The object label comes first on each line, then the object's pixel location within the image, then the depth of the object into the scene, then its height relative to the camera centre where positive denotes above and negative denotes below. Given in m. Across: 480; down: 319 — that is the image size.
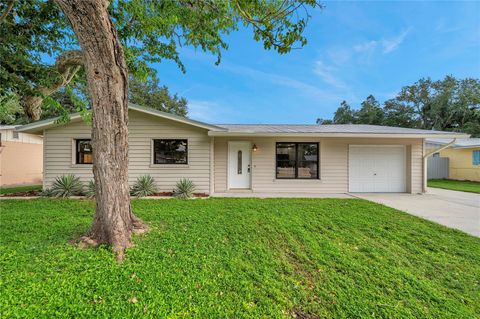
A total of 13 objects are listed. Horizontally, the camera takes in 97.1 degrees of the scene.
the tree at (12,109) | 5.82 +3.59
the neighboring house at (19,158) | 10.95 +0.23
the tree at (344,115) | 30.42 +7.33
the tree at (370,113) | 28.47 +6.95
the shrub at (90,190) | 7.22 -0.96
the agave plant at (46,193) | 7.43 -1.08
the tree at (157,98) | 22.53 +7.49
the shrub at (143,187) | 7.58 -0.89
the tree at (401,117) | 28.34 +6.43
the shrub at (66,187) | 7.39 -0.86
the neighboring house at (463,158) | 13.73 +0.48
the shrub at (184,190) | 7.51 -0.96
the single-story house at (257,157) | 8.01 +0.28
